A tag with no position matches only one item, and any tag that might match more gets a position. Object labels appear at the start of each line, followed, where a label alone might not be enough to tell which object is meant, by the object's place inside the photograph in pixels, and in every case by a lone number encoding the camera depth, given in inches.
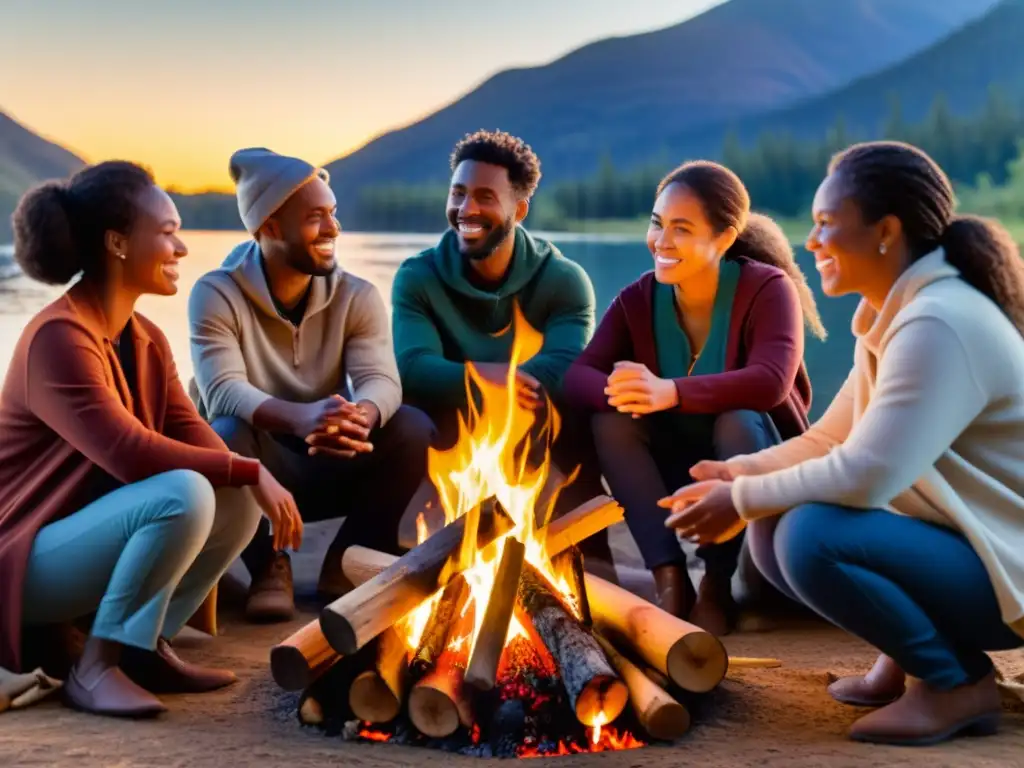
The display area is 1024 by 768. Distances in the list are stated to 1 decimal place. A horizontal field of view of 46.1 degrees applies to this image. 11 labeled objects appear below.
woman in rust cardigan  117.8
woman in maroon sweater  154.6
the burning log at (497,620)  106.7
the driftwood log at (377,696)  110.0
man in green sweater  177.8
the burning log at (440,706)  107.3
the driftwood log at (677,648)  112.1
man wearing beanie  161.5
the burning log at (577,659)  108.2
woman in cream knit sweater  102.2
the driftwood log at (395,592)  108.9
